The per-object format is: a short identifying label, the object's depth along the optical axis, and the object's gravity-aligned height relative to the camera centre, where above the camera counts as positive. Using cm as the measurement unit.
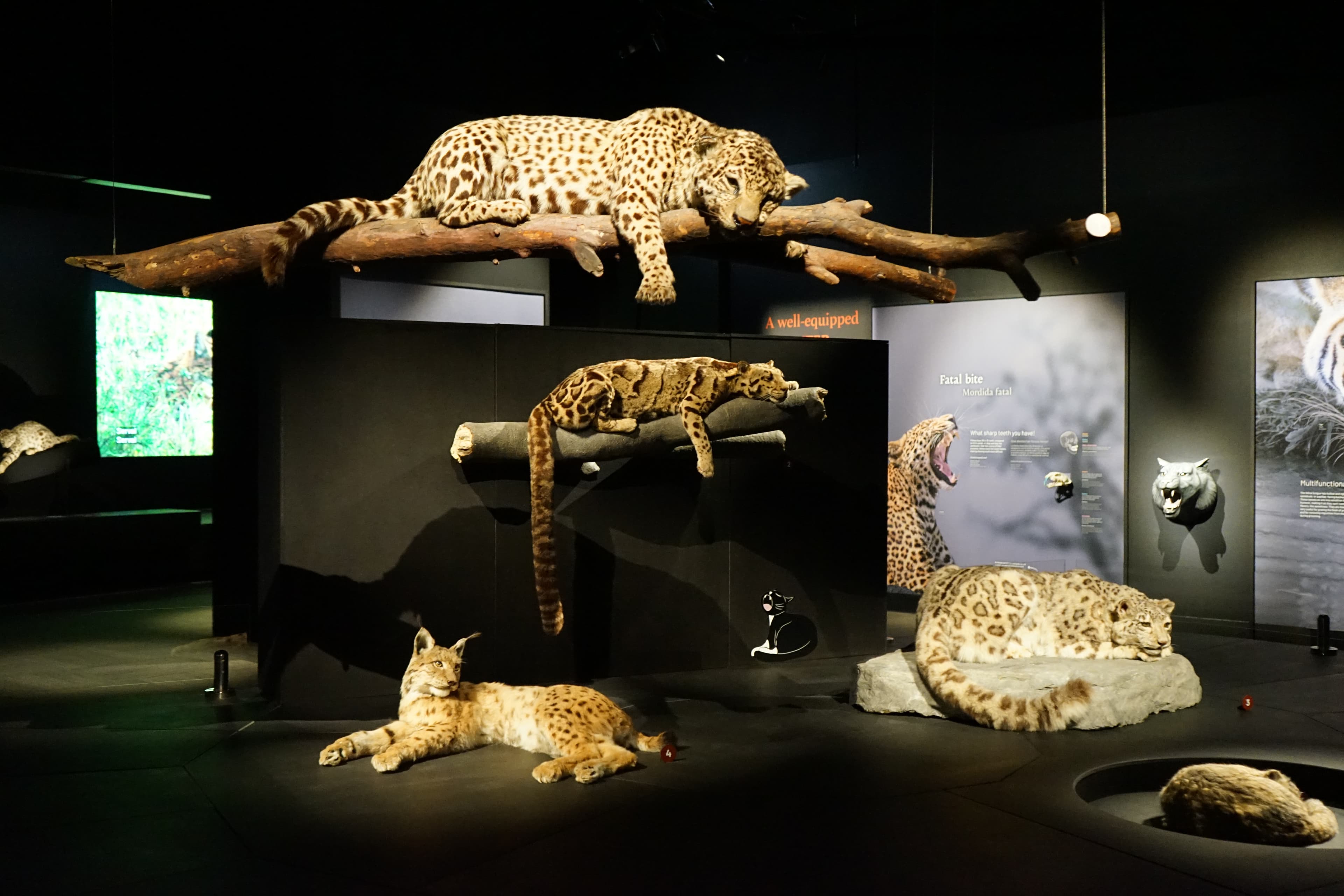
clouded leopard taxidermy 492 +21
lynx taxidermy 474 -119
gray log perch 498 +7
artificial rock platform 552 -117
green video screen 1057 +66
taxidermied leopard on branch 495 +119
